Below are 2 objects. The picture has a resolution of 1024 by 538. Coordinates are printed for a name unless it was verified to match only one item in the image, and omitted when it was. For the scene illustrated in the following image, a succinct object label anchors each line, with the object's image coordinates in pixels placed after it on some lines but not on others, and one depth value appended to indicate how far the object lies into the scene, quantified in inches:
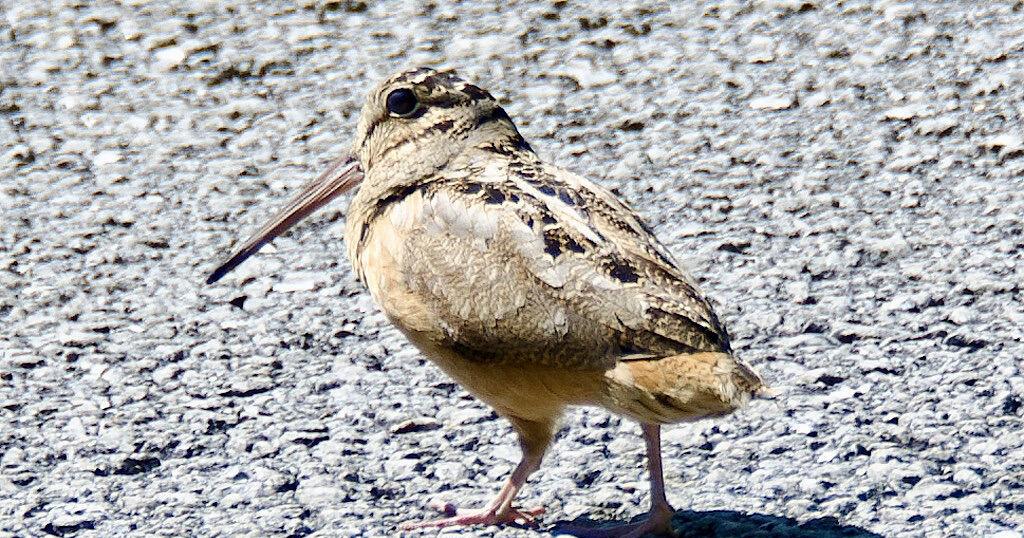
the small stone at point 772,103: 504.4
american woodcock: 286.2
